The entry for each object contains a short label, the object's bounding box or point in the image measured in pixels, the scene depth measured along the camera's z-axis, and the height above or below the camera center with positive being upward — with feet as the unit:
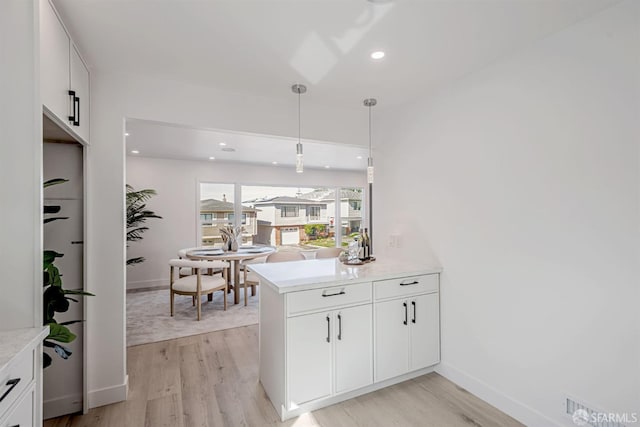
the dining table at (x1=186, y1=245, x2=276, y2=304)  14.16 -2.01
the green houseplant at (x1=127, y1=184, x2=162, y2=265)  15.51 +0.10
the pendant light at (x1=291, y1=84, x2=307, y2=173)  7.93 +3.36
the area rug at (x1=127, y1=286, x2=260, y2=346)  11.25 -4.44
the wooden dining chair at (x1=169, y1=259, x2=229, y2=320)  12.58 -3.00
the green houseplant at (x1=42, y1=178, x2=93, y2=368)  4.67 -1.32
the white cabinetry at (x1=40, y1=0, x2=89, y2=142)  4.58 +2.45
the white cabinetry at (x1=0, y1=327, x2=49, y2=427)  3.16 -1.88
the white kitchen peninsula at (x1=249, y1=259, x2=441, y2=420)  6.26 -2.67
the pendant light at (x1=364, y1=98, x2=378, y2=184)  8.44 +3.36
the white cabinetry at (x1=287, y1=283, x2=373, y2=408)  6.23 -2.88
